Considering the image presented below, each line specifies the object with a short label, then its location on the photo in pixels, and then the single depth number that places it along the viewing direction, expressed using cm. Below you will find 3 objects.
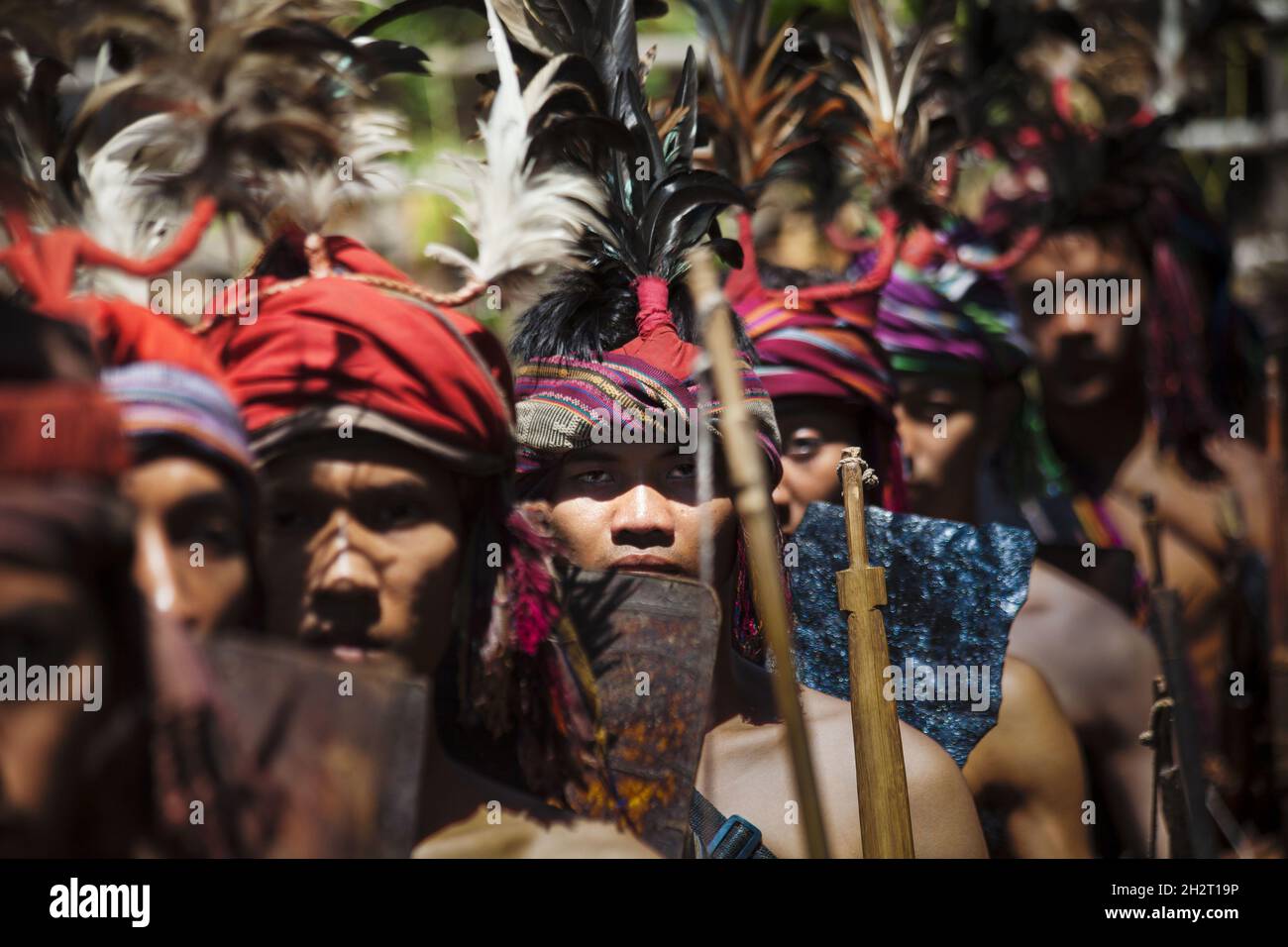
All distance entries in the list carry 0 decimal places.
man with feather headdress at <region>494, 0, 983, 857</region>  259
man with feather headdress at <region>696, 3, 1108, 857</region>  346
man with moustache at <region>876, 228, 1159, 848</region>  418
